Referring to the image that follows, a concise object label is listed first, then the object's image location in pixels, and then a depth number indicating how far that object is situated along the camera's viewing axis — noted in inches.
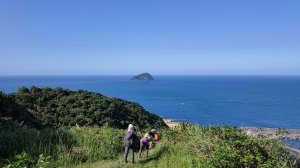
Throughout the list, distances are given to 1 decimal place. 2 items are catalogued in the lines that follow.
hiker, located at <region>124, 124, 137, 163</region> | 331.5
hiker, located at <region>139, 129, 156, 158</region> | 360.0
